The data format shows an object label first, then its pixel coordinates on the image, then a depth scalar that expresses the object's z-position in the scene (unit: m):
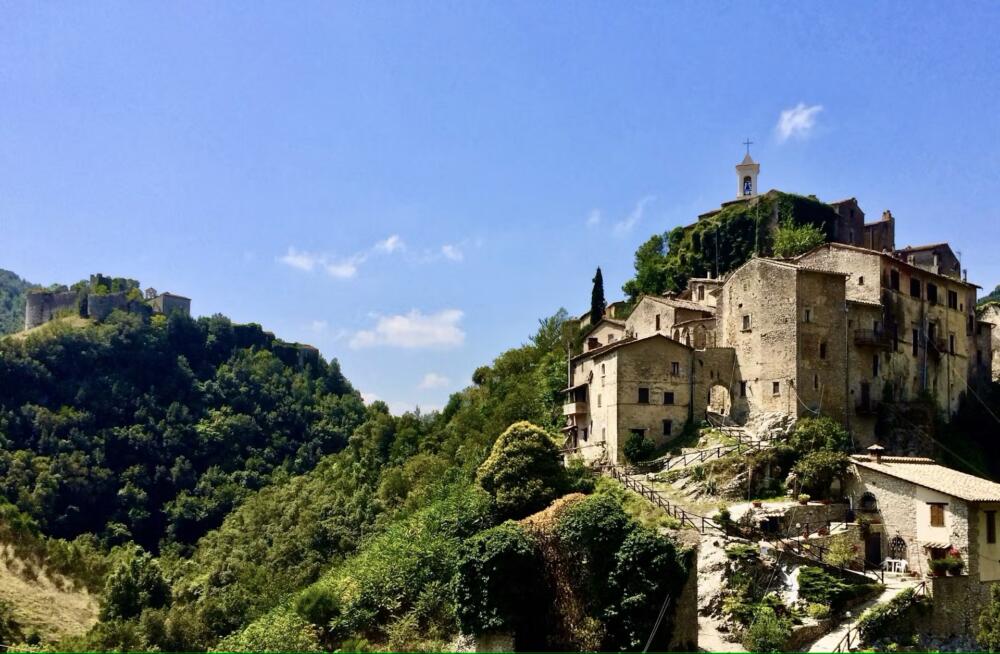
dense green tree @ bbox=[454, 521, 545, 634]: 35.44
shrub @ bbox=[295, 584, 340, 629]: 42.25
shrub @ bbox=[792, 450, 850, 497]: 43.22
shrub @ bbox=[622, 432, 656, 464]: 50.28
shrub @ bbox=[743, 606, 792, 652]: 33.81
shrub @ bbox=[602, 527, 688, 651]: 33.69
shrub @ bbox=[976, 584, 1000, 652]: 34.51
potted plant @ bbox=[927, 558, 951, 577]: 36.47
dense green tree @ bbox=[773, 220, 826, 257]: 68.94
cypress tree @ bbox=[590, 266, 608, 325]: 75.44
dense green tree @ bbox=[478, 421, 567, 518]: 43.03
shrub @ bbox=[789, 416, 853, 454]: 45.62
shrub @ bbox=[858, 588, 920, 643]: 34.06
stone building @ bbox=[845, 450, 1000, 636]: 36.56
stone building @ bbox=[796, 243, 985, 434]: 51.28
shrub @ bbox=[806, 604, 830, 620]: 34.91
